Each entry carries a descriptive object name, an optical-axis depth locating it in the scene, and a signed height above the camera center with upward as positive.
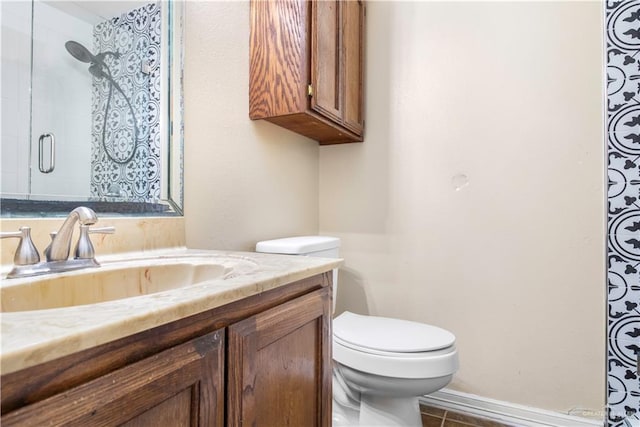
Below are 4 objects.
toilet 1.11 -0.49
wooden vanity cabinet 0.34 -0.21
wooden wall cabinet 1.26 +0.57
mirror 0.73 +0.26
